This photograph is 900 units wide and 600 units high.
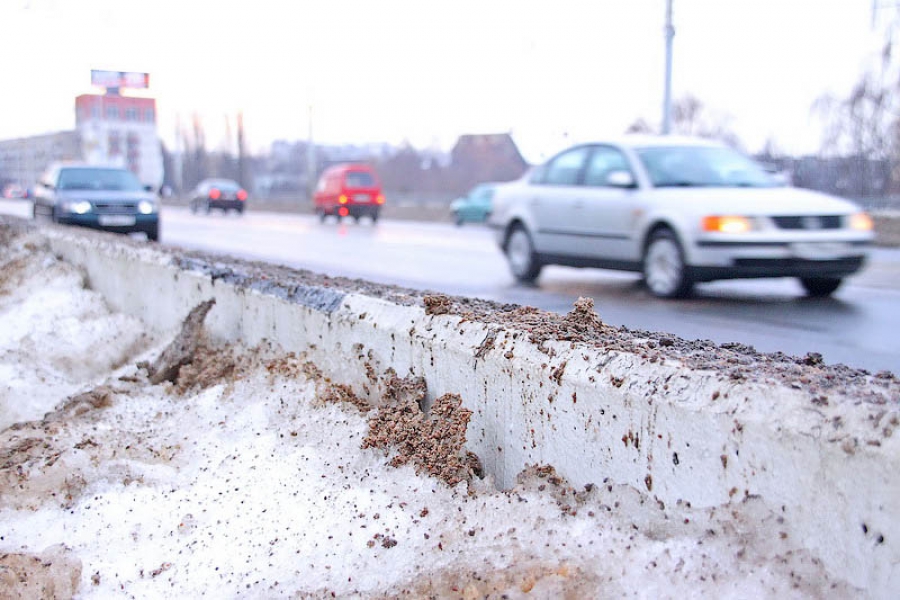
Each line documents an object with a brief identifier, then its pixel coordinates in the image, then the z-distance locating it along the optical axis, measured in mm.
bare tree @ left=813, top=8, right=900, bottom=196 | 31984
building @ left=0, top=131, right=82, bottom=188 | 68250
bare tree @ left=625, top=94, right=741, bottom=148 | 55469
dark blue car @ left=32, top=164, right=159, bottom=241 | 16344
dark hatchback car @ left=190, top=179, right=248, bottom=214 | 41312
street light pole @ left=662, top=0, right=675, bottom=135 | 21875
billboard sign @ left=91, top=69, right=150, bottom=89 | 48425
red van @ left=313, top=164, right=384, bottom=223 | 32969
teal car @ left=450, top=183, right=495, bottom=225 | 32500
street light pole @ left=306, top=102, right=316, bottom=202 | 51969
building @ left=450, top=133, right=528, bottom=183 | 66562
